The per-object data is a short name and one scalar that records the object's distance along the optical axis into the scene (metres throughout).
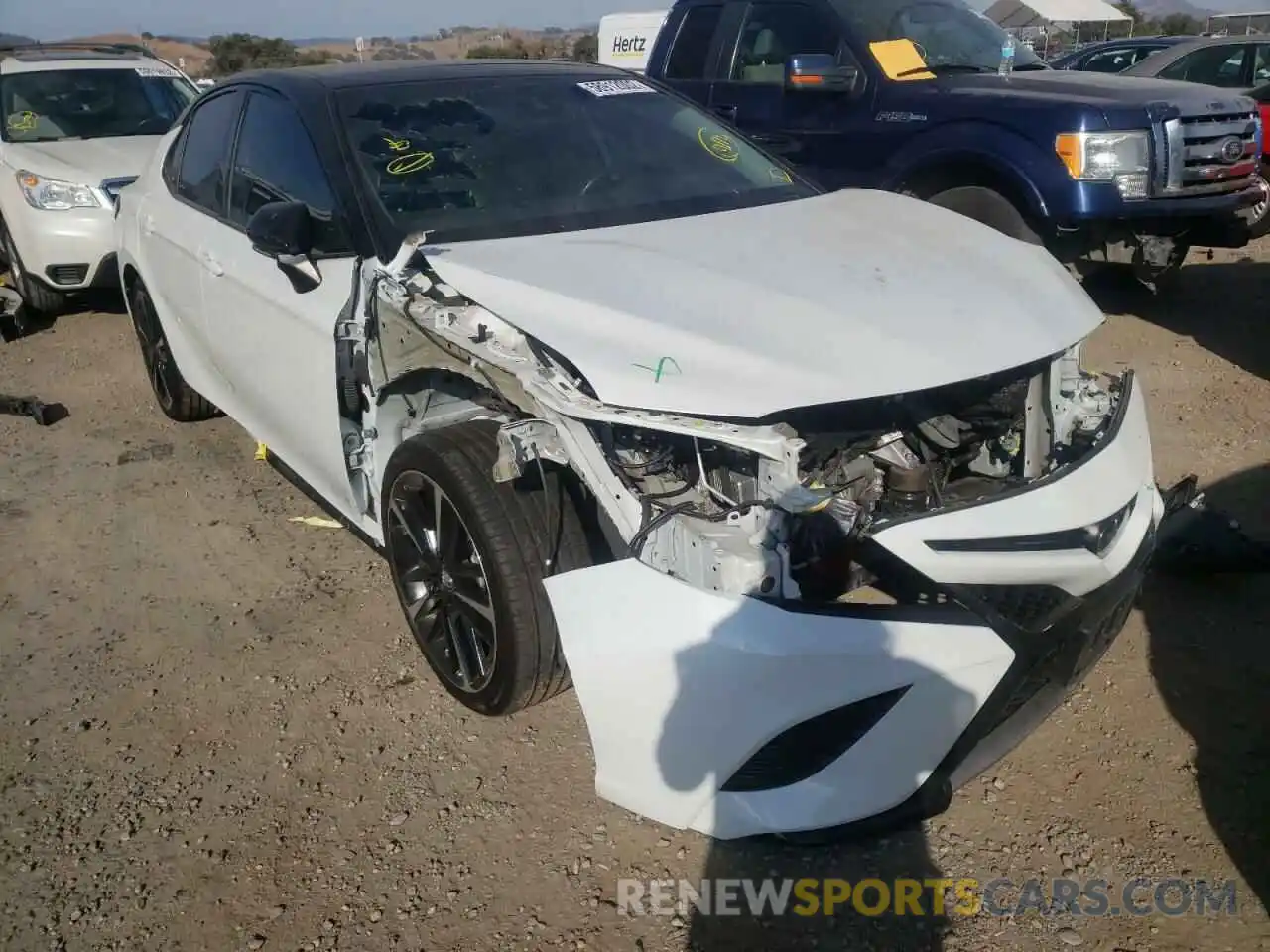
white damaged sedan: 2.13
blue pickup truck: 5.56
